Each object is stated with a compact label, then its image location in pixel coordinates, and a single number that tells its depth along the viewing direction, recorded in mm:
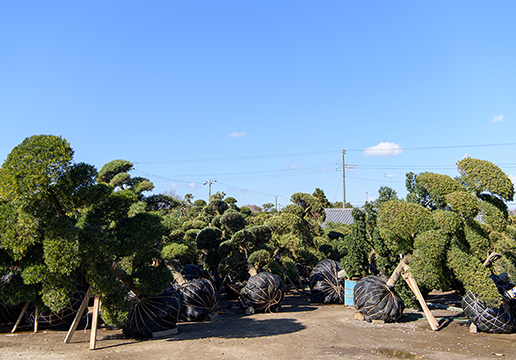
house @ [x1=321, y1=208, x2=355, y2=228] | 44362
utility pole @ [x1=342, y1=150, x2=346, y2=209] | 41500
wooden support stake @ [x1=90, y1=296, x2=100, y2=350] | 8930
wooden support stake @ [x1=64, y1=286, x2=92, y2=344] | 9500
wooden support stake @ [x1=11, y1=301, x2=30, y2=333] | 10797
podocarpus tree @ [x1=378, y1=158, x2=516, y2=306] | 10180
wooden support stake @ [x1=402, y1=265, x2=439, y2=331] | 11078
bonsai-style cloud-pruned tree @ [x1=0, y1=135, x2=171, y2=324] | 7832
